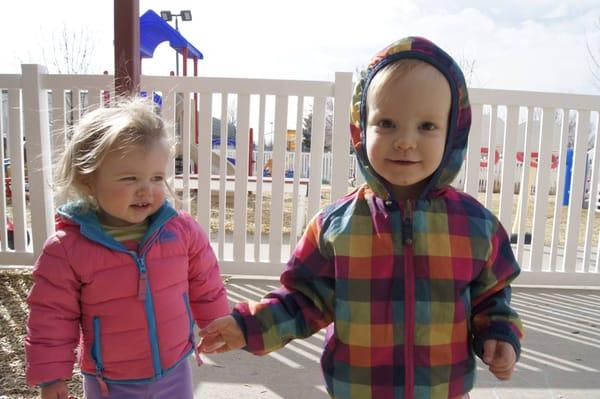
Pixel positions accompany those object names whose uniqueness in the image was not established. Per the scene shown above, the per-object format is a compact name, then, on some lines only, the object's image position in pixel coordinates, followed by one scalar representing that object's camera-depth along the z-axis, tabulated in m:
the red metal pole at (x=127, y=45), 3.13
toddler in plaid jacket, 1.18
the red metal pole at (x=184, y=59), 9.37
